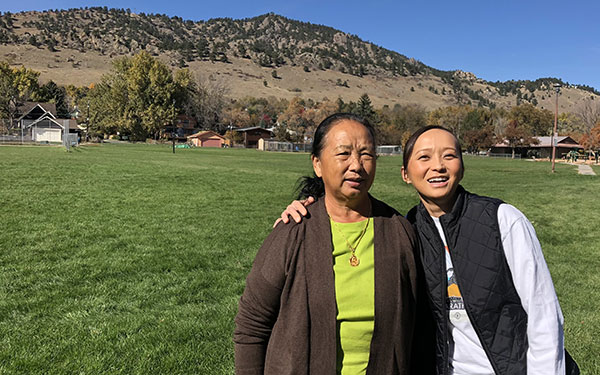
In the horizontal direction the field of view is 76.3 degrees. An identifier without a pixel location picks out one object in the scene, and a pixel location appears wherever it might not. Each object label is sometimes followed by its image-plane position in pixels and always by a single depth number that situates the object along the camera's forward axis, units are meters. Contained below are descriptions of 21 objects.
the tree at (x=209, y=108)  95.69
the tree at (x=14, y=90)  66.06
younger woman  1.60
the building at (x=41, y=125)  58.41
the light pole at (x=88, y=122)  71.46
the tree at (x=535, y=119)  93.81
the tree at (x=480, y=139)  78.94
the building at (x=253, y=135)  83.69
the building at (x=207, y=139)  83.44
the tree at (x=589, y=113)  84.69
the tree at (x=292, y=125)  82.38
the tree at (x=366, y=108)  79.81
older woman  1.59
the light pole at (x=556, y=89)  27.20
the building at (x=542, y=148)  75.00
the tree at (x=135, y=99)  74.19
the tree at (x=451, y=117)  89.38
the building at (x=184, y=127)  91.94
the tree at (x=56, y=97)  87.06
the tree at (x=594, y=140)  57.41
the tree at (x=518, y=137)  74.12
